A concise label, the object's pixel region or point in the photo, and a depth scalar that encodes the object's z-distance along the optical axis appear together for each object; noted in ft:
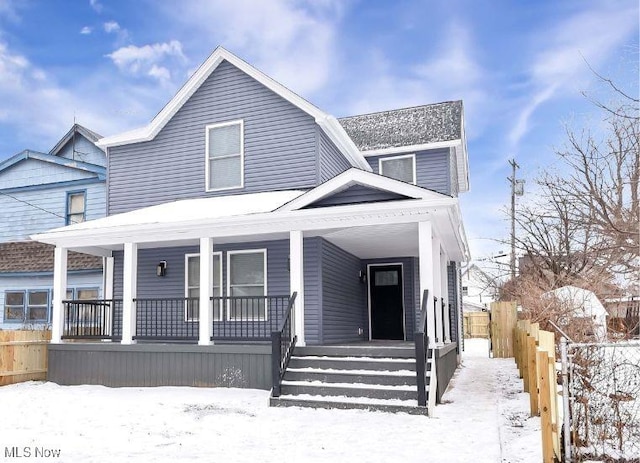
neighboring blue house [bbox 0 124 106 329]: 55.06
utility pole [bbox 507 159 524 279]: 97.96
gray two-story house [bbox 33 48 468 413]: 32.48
